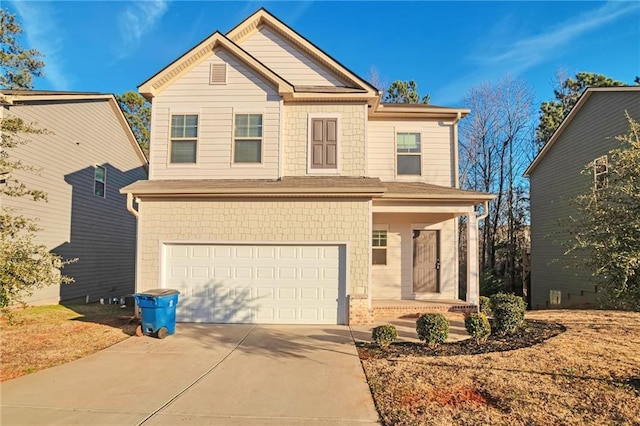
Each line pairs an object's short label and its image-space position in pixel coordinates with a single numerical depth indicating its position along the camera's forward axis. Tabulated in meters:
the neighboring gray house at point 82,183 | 12.45
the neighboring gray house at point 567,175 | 13.56
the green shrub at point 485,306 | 10.67
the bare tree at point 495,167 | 23.86
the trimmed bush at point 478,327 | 7.53
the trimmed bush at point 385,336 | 7.35
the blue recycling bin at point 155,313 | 8.44
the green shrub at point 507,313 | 8.09
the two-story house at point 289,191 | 10.03
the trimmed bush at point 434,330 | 7.27
